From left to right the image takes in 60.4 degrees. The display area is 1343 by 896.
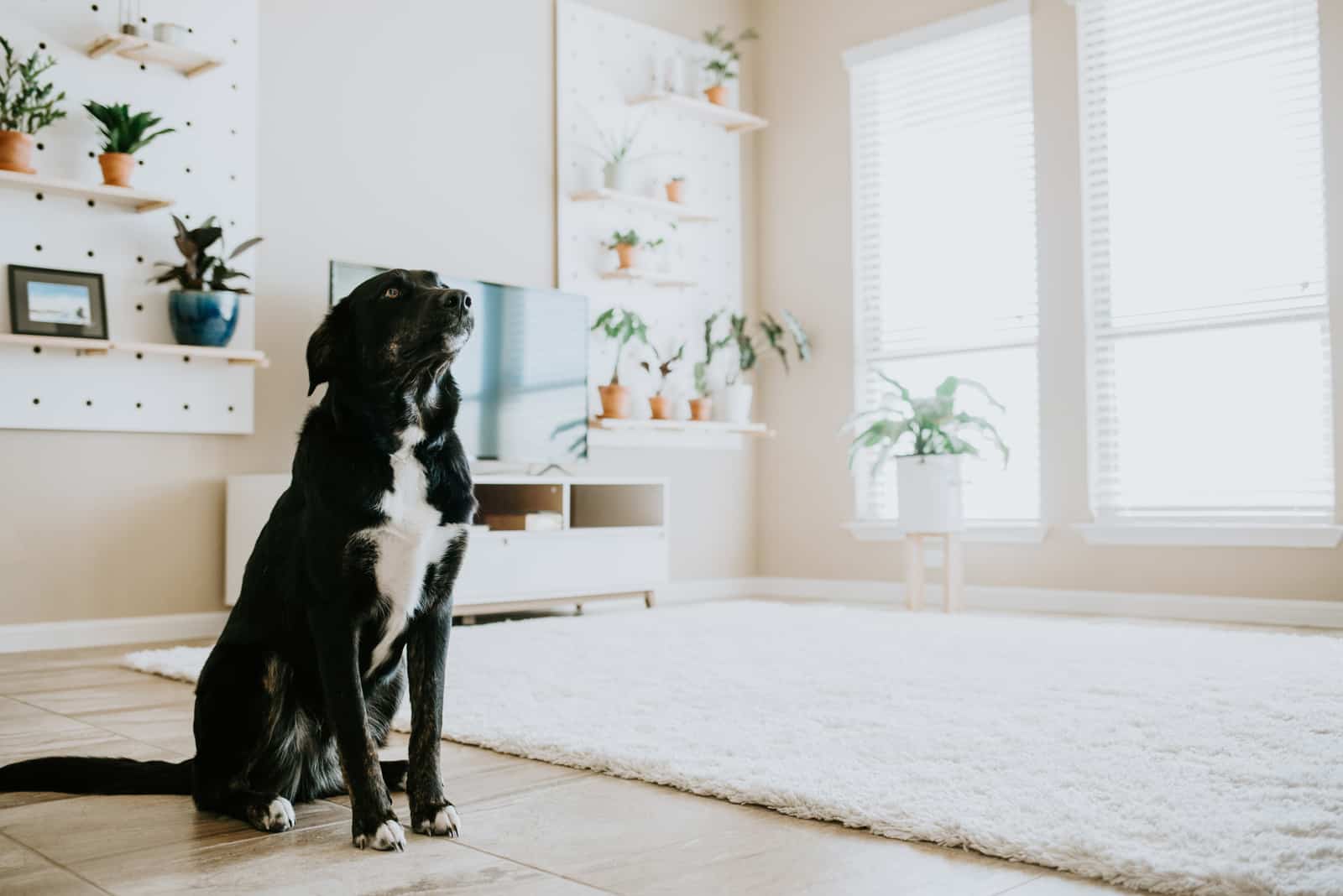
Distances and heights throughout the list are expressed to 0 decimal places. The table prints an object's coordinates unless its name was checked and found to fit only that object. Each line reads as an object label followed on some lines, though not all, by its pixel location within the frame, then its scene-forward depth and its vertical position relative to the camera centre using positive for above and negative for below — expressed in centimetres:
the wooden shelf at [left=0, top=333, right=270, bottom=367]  337 +44
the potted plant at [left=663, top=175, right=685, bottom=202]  526 +138
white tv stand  377 -20
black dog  146 -12
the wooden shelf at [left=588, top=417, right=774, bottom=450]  493 +26
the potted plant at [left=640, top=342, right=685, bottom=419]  509 +38
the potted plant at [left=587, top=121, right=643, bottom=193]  500 +148
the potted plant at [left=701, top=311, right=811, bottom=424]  531 +68
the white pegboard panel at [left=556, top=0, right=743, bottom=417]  504 +146
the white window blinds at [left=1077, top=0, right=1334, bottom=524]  415 +86
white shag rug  142 -43
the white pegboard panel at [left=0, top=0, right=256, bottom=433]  352 +89
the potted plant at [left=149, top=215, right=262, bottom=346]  364 +62
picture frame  343 +57
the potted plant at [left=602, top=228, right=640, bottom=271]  501 +106
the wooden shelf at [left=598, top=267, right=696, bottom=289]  502 +95
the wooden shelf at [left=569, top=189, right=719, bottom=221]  495 +127
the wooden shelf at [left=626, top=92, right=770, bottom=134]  517 +177
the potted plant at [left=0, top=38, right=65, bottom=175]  336 +114
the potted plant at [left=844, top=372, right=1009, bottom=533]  445 +14
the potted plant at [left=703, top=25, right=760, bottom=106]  536 +207
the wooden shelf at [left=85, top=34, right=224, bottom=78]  355 +140
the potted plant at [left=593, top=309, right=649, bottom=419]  486 +68
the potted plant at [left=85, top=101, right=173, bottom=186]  353 +109
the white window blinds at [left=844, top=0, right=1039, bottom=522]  488 +117
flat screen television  433 +44
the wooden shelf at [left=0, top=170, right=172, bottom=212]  338 +92
